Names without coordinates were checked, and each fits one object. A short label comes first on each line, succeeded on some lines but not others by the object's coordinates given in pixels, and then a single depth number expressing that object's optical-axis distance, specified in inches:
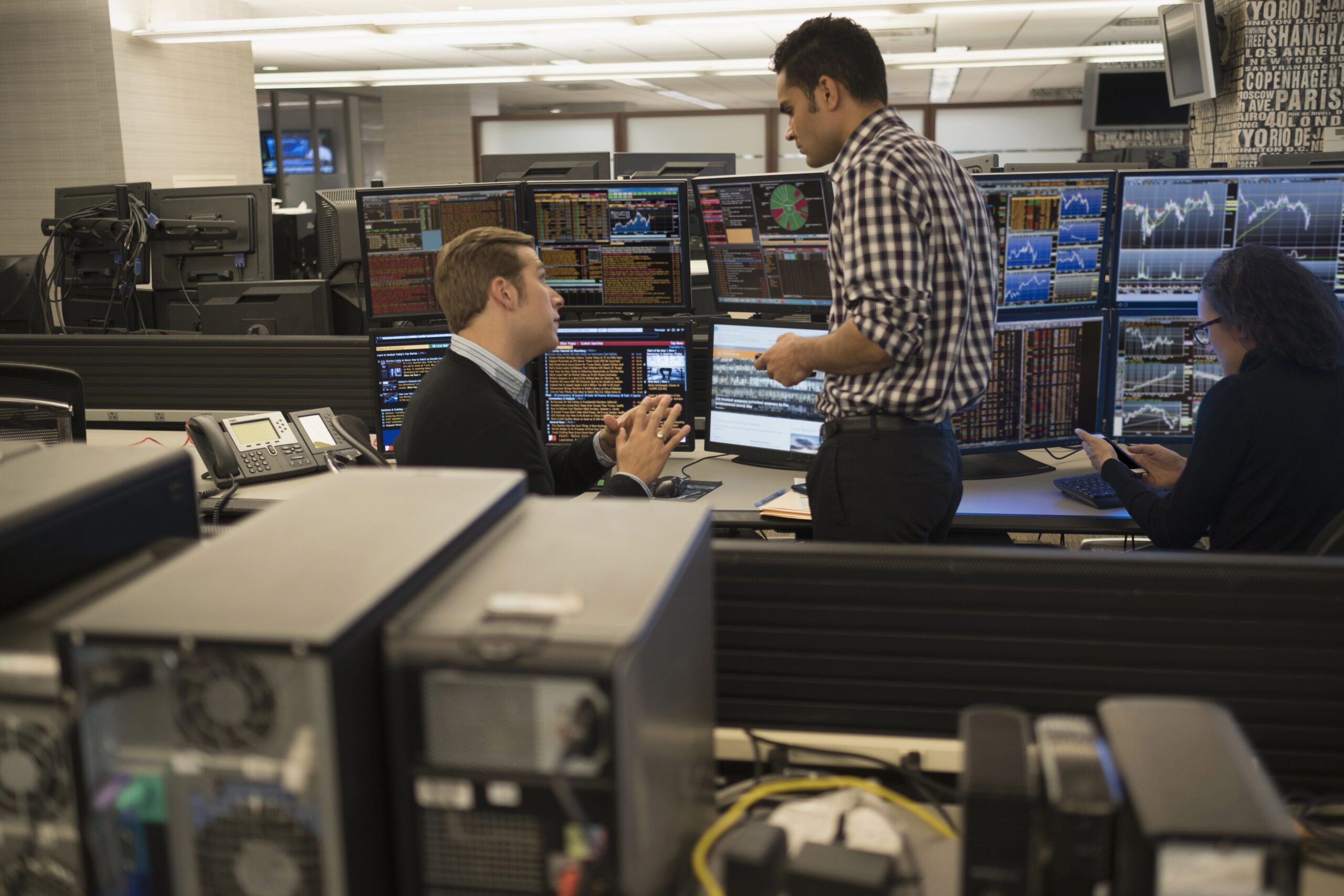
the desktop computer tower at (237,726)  24.6
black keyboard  86.9
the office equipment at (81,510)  31.1
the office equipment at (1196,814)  24.5
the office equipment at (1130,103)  364.2
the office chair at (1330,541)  52.3
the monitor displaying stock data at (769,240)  96.5
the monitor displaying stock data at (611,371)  103.4
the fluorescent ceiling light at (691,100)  516.4
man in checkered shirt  69.4
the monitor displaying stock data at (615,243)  105.8
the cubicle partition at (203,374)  117.4
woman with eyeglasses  71.1
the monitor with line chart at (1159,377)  99.3
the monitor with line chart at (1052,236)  96.5
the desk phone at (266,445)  93.7
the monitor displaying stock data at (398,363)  105.5
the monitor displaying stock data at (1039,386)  97.5
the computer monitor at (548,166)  155.0
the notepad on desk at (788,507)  85.6
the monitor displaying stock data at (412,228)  109.5
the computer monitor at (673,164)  160.6
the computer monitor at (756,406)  99.4
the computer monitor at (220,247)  157.1
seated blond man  73.6
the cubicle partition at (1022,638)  39.6
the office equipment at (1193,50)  240.7
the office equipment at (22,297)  160.6
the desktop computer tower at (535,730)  24.9
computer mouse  89.9
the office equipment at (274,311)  131.0
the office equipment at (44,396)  82.0
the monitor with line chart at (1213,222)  97.3
